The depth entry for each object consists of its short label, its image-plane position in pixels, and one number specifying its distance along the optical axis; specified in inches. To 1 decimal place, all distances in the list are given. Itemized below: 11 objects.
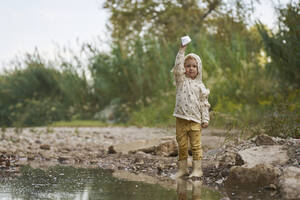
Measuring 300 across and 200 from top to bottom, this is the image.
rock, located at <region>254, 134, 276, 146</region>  342.1
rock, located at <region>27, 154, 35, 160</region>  415.0
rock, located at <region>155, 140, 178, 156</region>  413.5
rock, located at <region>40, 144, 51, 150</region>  470.1
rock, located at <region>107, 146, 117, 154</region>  443.7
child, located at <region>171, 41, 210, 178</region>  302.8
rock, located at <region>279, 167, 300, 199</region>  223.1
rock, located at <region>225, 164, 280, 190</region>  259.1
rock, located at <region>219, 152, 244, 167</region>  305.4
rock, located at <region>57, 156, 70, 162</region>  409.2
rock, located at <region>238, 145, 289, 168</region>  296.8
